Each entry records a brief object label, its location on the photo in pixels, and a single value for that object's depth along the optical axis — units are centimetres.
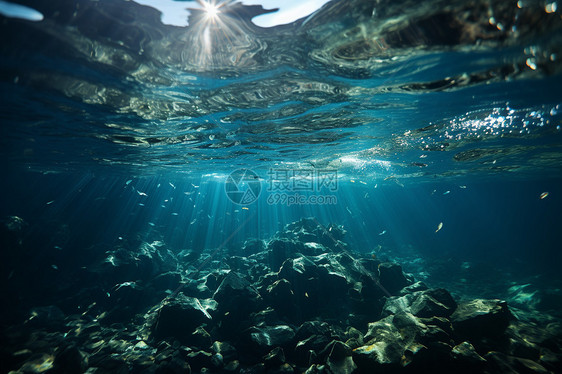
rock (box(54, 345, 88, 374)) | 772
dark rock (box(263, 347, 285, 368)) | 784
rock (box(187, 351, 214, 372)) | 805
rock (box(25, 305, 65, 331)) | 1155
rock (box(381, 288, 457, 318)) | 888
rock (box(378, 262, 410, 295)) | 1363
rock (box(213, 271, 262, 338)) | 1026
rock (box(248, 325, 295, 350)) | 865
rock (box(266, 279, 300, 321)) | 1141
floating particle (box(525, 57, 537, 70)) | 701
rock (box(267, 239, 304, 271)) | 1750
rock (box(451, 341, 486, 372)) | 601
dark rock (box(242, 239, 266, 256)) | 2495
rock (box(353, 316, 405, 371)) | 657
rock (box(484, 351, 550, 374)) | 599
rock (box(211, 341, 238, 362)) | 860
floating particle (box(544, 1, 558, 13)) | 513
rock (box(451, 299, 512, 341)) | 759
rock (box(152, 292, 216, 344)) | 984
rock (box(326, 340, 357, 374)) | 718
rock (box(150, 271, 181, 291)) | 1589
